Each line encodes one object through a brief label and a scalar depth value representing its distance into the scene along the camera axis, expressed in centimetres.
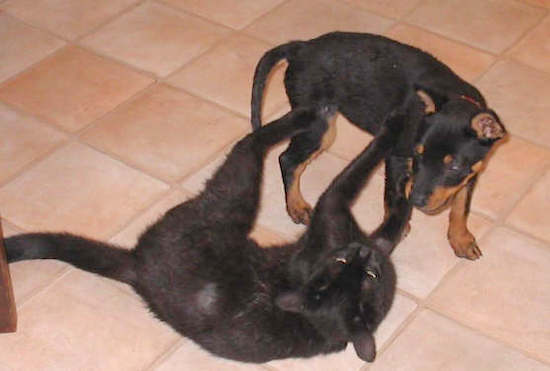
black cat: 256
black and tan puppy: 291
